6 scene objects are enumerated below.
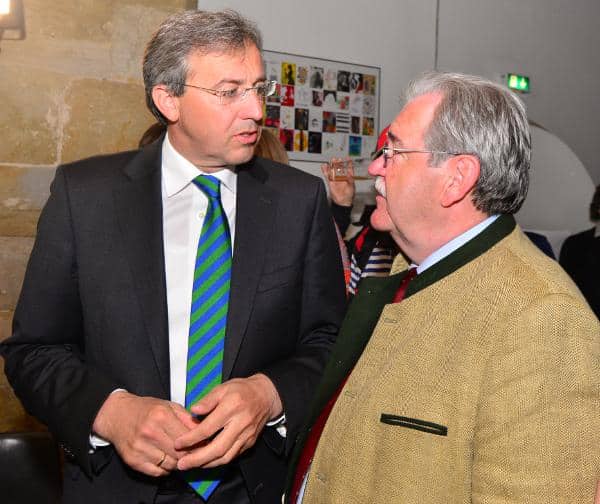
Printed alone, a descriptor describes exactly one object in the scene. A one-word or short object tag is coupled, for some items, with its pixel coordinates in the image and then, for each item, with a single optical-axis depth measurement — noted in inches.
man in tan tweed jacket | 45.6
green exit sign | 200.1
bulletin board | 161.8
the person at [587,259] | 124.3
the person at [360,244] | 107.7
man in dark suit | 59.9
